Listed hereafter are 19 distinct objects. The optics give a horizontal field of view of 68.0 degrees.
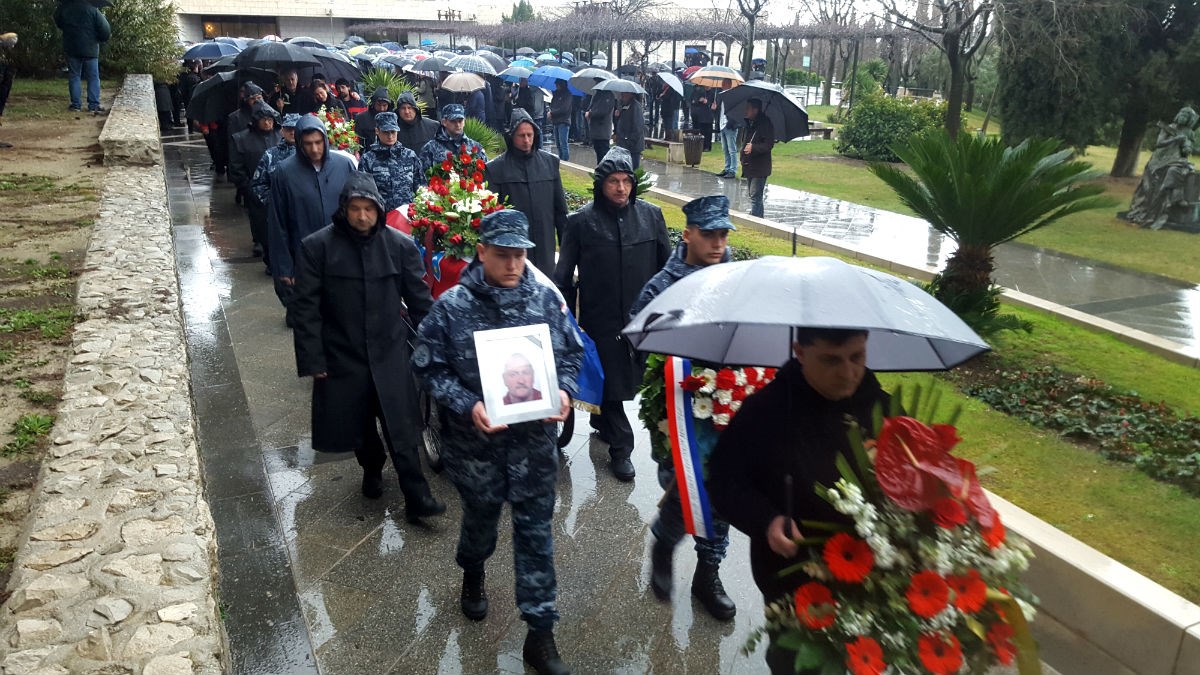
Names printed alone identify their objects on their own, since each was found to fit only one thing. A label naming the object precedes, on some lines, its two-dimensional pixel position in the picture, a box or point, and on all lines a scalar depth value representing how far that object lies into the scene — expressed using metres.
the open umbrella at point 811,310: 2.35
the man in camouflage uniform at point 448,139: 8.81
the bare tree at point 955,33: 16.97
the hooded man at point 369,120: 12.40
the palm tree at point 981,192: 7.32
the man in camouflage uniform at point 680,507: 4.12
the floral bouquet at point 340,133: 10.79
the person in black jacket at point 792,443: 2.67
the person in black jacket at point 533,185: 7.27
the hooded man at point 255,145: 10.01
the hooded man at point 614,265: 5.59
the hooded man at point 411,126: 10.48
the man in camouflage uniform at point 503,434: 3.79
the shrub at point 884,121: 20.88
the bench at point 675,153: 20.17
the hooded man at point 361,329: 4.77
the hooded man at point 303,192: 7.09
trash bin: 19.77
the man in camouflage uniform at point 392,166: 8.51
